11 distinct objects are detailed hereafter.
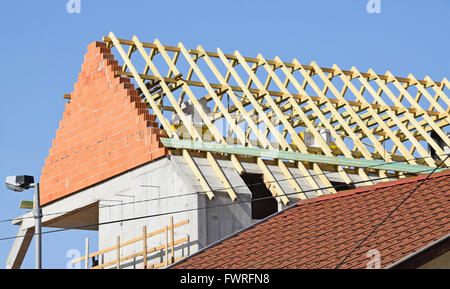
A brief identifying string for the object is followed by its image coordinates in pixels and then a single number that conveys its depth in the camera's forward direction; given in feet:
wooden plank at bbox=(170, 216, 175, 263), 91.76
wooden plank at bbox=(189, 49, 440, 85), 114.21
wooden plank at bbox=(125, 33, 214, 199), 96.17
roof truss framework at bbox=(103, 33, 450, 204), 101.55
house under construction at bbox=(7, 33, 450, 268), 96.78
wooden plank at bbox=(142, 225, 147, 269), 92.48
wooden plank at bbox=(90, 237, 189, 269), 93.61
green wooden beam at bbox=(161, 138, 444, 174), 98.07
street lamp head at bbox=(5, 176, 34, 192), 74.28
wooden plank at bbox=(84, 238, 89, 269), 95.09
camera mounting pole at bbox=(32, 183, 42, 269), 71.61
